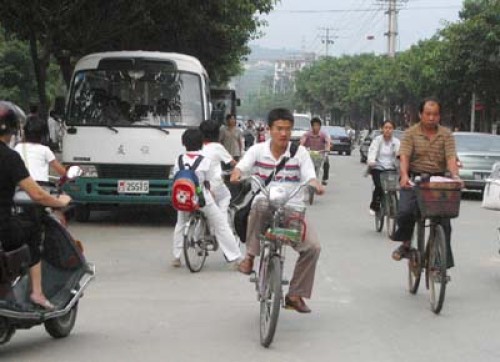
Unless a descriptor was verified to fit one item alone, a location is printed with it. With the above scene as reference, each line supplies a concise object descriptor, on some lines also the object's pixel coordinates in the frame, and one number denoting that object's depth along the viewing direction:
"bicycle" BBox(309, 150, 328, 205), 17.55
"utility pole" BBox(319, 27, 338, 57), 115.62
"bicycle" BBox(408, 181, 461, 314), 7.56
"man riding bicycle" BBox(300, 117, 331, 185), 18.02
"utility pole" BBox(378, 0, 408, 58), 62.91
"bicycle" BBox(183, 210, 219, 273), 9.79
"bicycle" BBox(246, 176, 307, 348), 6.41
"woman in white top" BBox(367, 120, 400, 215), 13.16
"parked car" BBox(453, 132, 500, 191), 19.42
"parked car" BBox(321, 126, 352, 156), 43.44
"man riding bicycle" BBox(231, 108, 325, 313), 6.78
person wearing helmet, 5.74
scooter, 5.80
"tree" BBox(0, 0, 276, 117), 17.62
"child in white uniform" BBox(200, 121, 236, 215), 10.09
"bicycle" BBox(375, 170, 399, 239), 12.60
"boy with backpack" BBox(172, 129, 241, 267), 9.47
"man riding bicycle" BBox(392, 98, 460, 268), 8.20
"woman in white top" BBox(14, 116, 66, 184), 8.61
